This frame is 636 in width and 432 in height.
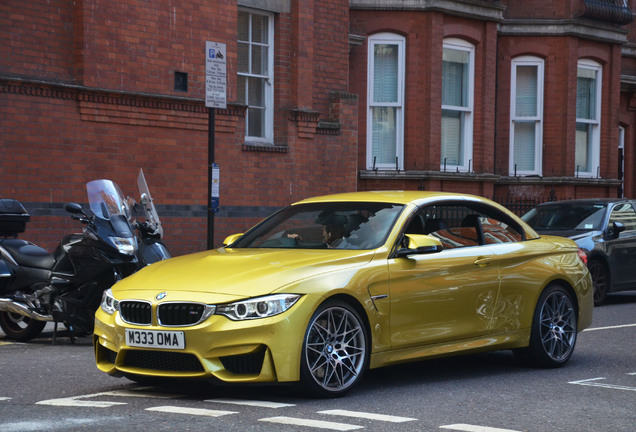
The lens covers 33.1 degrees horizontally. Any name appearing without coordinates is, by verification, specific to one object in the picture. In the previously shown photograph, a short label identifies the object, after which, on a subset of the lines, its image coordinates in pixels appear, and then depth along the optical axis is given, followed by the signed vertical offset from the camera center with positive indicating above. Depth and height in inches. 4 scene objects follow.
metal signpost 510.0 +31.7
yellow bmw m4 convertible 272.4 -38.1
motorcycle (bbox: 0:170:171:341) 399.9 -41.3
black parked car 605.6 -38.7
